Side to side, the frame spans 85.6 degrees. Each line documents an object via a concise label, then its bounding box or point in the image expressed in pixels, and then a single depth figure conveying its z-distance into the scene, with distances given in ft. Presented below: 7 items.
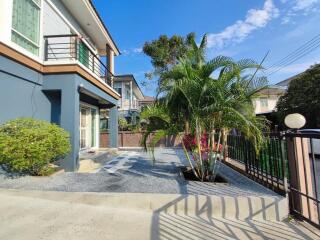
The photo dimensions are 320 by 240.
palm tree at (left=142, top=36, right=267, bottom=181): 12.11
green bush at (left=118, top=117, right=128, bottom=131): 46.13
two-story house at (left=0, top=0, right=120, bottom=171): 14.48
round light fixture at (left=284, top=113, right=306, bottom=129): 10.07
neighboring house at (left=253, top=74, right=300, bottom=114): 78.65
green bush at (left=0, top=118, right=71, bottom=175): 12.78
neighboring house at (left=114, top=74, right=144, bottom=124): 57.62
